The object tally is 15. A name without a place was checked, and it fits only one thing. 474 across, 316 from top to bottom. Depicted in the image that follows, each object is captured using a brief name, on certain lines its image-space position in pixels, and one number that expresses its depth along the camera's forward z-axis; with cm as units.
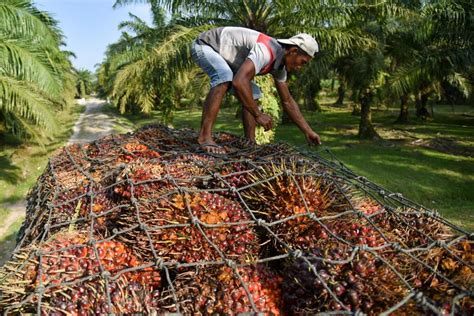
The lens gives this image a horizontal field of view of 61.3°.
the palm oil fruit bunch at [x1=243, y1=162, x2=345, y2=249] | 160
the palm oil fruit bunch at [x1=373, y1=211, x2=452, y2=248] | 158
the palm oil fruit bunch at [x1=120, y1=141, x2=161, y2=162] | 245
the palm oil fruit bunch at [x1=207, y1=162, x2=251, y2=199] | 185
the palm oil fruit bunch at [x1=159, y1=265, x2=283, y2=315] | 133
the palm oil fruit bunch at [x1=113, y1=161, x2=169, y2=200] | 179
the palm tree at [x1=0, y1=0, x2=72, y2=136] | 732
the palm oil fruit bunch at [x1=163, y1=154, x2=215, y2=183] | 189
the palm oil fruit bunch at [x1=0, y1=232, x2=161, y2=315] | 127
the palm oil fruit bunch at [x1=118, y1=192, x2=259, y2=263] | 152
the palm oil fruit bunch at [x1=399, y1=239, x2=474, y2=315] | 117
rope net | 127
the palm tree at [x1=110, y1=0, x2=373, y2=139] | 798
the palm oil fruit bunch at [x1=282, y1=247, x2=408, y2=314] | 121
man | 261
